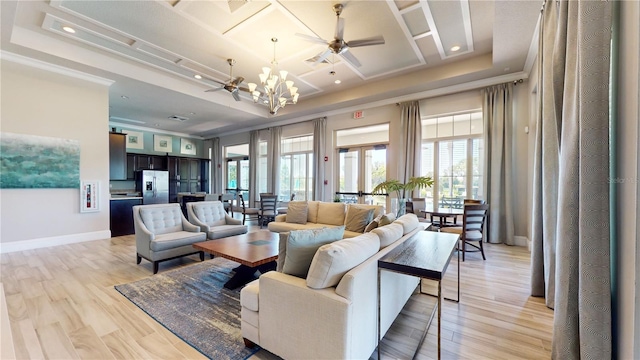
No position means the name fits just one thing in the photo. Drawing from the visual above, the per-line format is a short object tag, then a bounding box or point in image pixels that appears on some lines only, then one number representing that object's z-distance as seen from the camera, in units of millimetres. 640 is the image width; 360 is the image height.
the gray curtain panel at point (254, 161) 9148
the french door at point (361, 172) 6660
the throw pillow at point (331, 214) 4777
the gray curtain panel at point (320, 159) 7375
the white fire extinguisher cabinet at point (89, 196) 5211
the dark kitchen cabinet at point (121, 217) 5789
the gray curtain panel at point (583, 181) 1343
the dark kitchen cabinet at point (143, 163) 9016
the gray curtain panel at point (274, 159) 8420
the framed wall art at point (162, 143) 10031
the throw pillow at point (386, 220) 3018
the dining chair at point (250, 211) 6996
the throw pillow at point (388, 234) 2121
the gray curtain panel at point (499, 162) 4875
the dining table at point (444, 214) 4231
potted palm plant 4321
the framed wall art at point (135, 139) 9297
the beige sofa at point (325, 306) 1464
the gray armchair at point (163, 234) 3514
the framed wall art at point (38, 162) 4426
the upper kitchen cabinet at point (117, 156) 7008
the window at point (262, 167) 9172
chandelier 4004
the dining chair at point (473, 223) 3918
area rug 1957
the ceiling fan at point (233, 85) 4566
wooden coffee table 2690
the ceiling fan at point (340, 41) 3025
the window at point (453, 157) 5395
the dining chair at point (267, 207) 6773
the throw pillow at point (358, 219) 4242
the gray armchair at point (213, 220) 4250
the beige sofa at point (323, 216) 4320
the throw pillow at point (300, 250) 1784
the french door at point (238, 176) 10016
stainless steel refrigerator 8111
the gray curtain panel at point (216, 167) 10742
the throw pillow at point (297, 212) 4930
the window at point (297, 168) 7984
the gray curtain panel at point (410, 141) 5758
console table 1597
